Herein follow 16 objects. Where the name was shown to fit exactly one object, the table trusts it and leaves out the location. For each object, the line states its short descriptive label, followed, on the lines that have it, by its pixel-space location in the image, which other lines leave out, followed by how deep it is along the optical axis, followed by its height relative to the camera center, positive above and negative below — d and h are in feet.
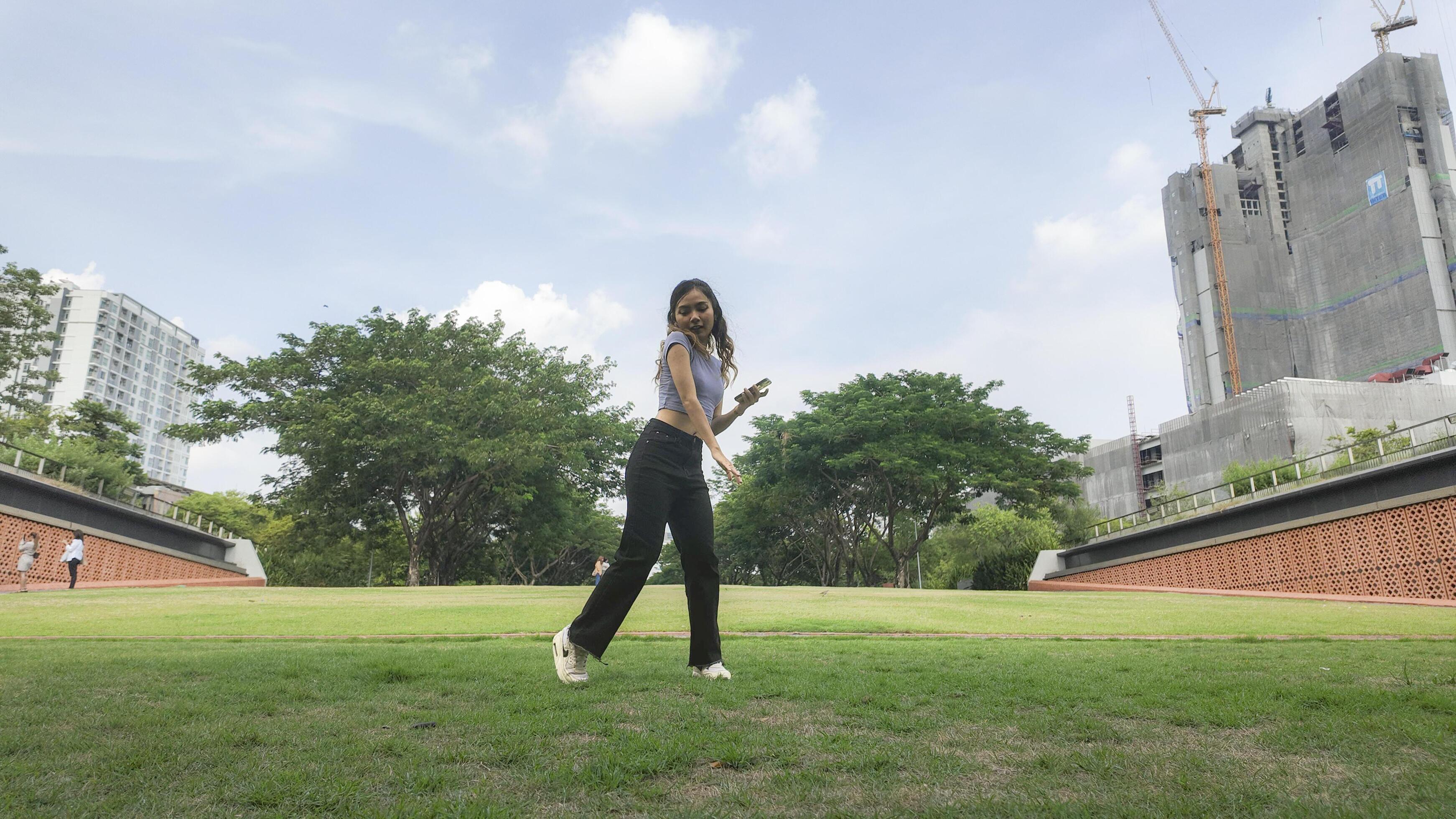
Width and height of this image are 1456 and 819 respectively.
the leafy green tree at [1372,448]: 71.77 +12.17
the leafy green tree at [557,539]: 118.83 +7.72
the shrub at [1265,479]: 81.87 +11.08
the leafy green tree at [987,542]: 155.94 +9.30
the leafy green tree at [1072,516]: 184.55 +16.26
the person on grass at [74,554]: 67.56 +2.06
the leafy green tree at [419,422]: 96.84 +19.12
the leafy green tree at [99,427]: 149.79 +27.48
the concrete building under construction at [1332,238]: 223.92 +103.45
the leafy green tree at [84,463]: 94.12 +15.62
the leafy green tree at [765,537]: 146.41 +9.21
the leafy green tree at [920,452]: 114.32 +18.61
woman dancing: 15.24 +1.61
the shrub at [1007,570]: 141.08 +2.94
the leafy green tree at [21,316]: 107.34 +34.16
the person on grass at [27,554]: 63.72 +2.03
